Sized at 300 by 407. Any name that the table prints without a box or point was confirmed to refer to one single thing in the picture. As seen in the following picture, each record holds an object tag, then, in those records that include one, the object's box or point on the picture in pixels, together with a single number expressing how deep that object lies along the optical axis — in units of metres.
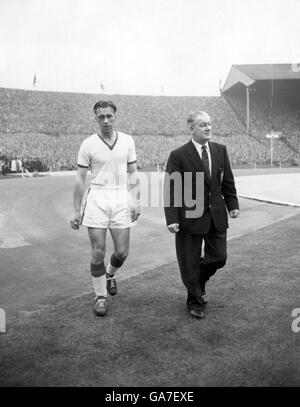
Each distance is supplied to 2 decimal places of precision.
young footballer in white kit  4.36
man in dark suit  4.20
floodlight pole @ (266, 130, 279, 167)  47.62
